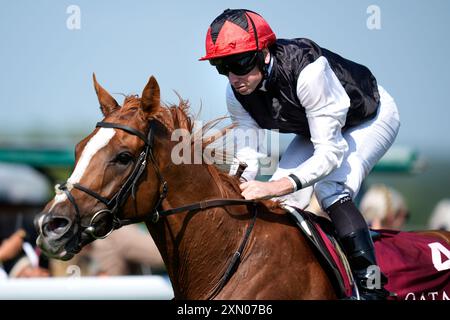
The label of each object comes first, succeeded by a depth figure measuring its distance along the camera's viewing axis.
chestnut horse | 7.02
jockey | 7.93
